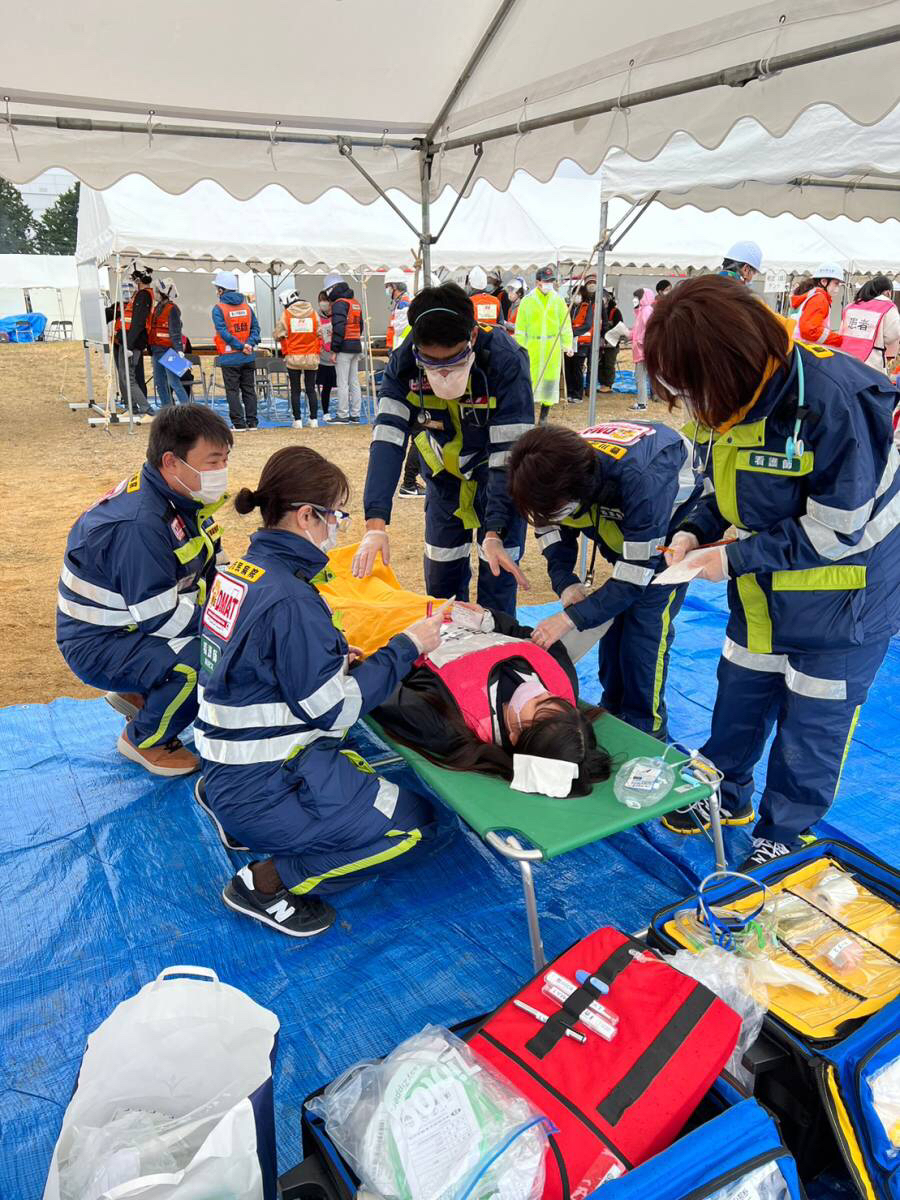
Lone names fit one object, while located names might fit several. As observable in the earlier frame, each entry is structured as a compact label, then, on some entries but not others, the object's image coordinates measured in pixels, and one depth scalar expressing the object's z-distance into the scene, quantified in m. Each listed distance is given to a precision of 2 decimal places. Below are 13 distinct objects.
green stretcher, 1.95
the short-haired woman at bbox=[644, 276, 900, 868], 1.83
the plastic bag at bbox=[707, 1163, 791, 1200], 1.21
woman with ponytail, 2.03
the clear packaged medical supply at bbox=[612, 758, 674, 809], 2.12
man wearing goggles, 2.96
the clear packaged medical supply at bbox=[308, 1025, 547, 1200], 1.20
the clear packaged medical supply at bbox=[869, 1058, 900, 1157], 1.44
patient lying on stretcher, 2.27
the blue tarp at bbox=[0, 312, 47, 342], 20.50
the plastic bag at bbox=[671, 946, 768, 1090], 1.55
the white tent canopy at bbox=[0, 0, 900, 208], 2.47
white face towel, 2.16
